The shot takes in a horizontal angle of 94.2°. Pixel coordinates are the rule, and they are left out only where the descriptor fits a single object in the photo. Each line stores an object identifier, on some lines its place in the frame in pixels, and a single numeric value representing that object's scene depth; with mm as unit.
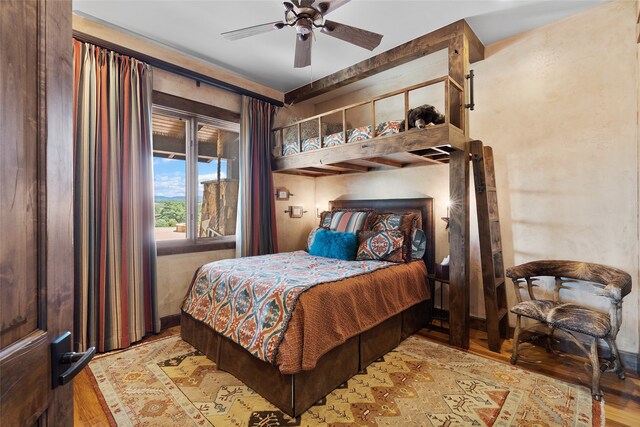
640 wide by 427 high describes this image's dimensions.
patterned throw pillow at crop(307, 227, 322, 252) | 3632
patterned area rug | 1770
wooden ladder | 2664
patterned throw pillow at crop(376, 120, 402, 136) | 2914
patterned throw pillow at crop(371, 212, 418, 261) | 3119
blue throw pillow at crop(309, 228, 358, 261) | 3188
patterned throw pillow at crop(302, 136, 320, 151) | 3584
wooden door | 533
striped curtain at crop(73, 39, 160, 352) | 2580
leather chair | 2002
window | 3350
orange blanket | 1795
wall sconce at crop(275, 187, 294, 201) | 4344
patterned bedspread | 1912
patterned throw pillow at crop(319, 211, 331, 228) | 3961
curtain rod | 2670
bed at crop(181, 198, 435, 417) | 1806
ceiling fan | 2061
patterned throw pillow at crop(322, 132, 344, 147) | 3332
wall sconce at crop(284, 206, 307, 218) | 4539
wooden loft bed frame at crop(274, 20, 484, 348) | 2650
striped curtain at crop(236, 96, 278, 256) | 3793
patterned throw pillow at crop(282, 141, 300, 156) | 3852
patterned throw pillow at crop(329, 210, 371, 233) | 3608
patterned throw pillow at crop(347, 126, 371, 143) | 3104
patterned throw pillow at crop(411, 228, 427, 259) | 3254
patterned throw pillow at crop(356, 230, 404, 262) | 3059
